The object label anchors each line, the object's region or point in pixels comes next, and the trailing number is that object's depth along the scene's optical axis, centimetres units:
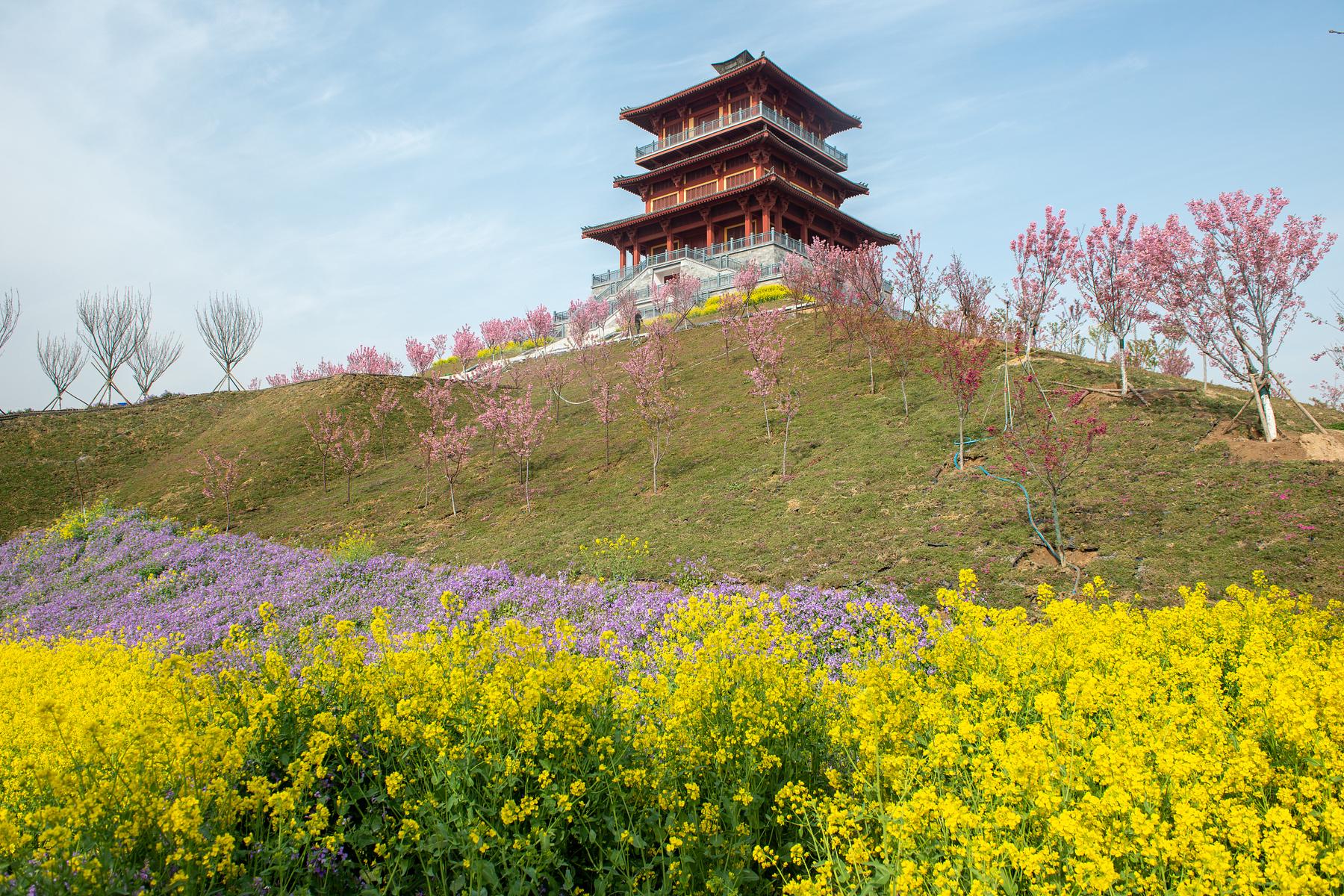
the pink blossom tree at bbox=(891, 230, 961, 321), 1989
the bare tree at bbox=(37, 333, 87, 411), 3366
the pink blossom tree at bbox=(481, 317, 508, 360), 3938
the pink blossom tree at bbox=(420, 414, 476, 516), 1645
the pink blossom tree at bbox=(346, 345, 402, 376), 3850
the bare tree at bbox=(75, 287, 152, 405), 3294
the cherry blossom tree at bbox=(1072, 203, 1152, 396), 1291
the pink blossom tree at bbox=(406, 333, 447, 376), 3647
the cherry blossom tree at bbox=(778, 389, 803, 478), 1423
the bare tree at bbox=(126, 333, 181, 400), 3506
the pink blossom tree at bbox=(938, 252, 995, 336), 1838
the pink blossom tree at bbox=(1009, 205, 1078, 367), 1420
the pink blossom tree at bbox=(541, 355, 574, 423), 2466
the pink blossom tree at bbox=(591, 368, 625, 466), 1770
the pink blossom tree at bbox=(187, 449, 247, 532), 1819
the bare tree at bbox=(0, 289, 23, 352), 3100
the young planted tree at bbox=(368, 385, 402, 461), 2330
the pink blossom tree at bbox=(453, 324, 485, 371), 3556
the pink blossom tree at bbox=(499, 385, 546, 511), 1659
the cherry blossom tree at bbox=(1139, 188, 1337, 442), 1066
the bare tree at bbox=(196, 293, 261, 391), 3647
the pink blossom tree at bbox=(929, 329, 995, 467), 1274
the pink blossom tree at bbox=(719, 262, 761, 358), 2903
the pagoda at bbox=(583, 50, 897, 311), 4138
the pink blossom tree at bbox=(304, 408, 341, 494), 2006
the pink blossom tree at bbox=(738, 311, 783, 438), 1625
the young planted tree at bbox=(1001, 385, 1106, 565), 951
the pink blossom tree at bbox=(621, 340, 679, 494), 1652
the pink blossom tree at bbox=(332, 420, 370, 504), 1909
